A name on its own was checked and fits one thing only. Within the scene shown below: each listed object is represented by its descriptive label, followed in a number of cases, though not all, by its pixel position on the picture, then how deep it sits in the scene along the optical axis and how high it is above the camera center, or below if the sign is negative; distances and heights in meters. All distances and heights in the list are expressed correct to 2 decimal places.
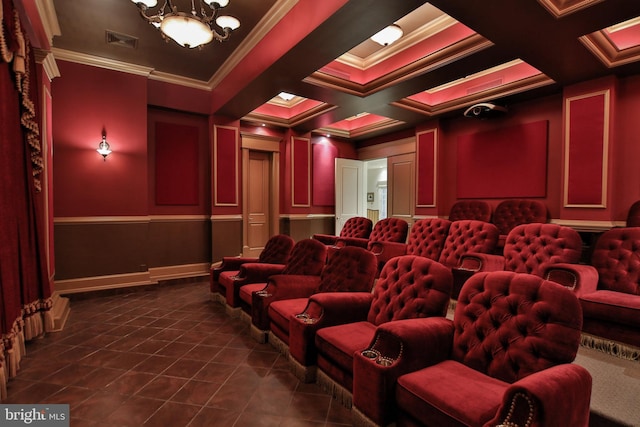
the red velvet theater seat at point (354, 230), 5.40 -0.48
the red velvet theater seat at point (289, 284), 2.92 -0.76
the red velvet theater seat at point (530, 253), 3.14 -0.53
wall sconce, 4.49 +0.82
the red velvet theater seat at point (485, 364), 1.18 -0.75
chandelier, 2.56 +1.50
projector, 4.86 +1.46
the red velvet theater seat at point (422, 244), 4.09 -0.56
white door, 7.41 +0.33
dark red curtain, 2.23 -0.02
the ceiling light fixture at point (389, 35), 3.71 +2.02
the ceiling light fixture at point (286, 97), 5.97 +2.08
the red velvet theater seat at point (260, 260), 3.93 -0.73
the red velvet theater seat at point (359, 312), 1.95 -0.78
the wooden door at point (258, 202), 6.80 +0.04
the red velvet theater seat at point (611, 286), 2.46 -0.77
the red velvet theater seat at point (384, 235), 4.67 -0.48
